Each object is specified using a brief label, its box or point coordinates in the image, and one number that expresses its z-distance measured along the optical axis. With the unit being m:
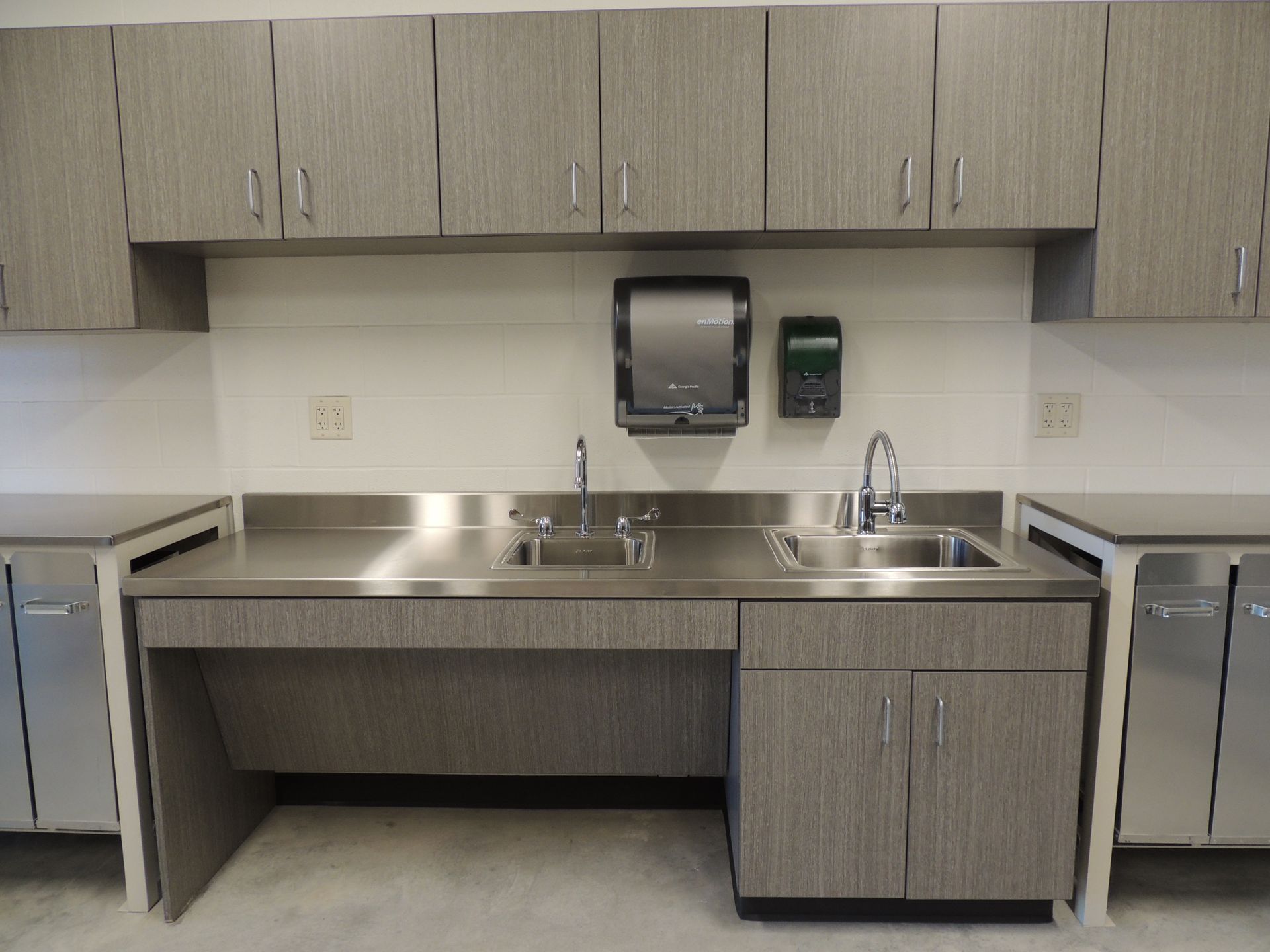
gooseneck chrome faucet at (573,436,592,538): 2.00
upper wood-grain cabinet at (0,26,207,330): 1.77
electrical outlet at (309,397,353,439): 2.16
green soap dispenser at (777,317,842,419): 2.00
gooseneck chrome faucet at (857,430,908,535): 1.92
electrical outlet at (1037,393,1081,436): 2.11
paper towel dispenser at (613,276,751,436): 1.91
